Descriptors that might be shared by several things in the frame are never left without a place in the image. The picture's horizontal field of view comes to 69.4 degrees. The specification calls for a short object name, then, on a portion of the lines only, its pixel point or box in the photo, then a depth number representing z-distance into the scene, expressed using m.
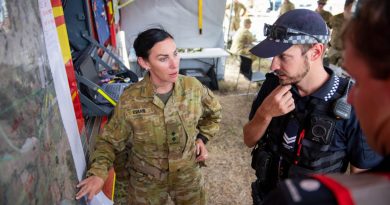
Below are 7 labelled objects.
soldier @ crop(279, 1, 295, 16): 9.49
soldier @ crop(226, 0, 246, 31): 9.97
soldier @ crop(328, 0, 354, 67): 5.94
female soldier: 1.61
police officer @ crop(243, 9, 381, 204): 1.29
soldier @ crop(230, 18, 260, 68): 7.55
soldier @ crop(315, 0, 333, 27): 7.60
